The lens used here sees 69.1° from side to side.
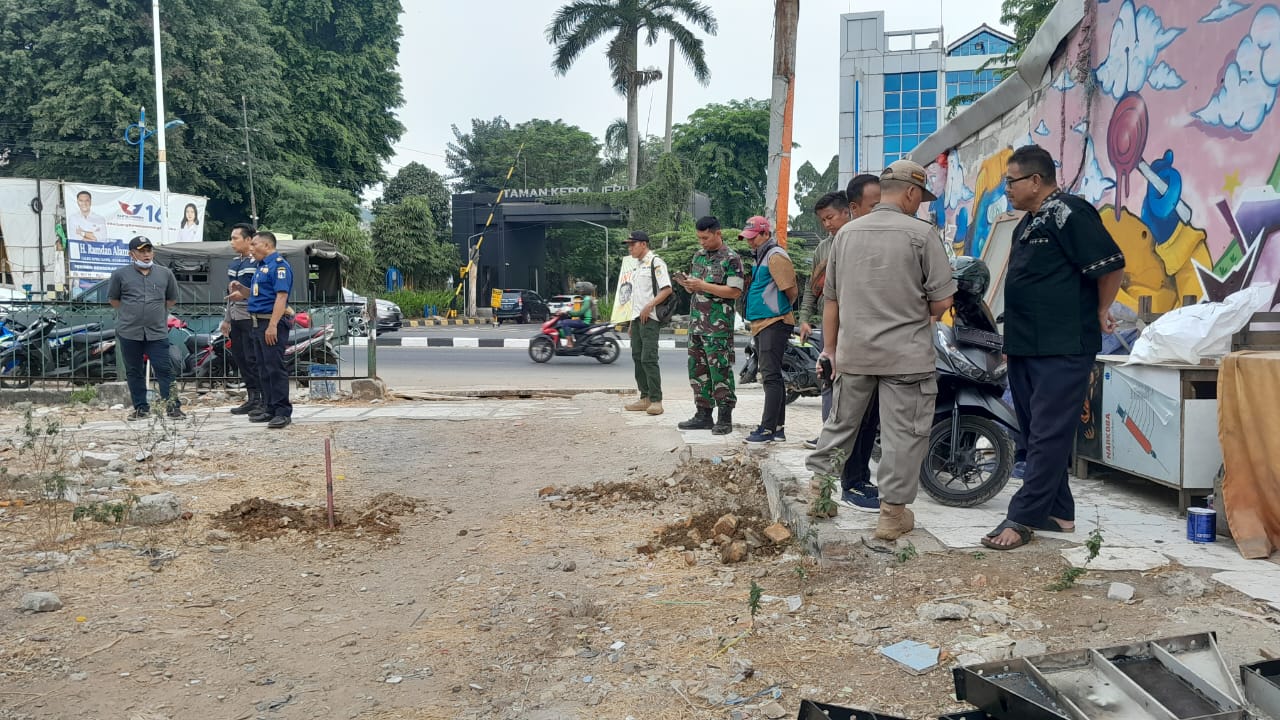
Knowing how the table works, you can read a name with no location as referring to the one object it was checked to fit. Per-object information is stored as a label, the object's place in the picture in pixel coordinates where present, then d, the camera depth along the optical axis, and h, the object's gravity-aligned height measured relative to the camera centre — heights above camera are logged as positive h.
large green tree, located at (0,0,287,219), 29.70 +7.27
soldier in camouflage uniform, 6.93 +0.00
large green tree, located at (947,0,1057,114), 17.38 +5.61
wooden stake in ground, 4.80 -0.88
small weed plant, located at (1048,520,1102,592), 3.28 -0.93
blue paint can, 3.82 -0.88
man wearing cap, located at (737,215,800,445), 6.30 +0.02
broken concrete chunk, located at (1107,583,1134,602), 3.17 -0.96
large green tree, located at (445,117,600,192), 54.25 +8.95
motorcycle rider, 15.90 -0.16
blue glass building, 37.84 +9.17
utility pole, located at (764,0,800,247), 10.80 +2.51
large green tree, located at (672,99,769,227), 41.50 +6.96
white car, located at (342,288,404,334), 27.52 -0.26
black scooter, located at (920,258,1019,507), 4.51 -0.58
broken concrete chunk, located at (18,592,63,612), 3.60 -1.15
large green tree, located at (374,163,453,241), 48.41 +6.22
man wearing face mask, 8.41 -0.12
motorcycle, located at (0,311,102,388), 10.27 -0.51
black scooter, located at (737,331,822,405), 9.36 -0.63
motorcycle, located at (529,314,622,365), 15.81 -0.62
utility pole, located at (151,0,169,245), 22.78 +3.81
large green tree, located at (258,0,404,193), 38.47 +9.63
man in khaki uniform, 3.80 -0.05
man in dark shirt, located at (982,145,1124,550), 3.67 -0.01
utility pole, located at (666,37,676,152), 35.81 +9.12
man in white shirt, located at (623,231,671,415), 7.87 +0.11
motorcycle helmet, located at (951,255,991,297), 4.74 +0.17
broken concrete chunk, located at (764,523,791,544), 4.17 -1.01
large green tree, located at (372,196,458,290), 38.69 +2.84
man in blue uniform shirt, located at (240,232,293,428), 7.95 -0.13
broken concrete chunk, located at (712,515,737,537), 4.42 -1.04
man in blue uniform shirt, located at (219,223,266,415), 8.23 -0.15
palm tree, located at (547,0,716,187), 31.42 +9.47
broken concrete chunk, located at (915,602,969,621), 3.13 -1.02
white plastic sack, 4.34 -0.09
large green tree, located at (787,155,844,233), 66.50 +9.47
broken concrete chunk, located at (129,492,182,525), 4.88 -1.08
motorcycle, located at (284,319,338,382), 10.73 -0.48
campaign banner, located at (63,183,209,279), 21.36 +1.99
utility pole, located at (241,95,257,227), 30.88 +5.16
